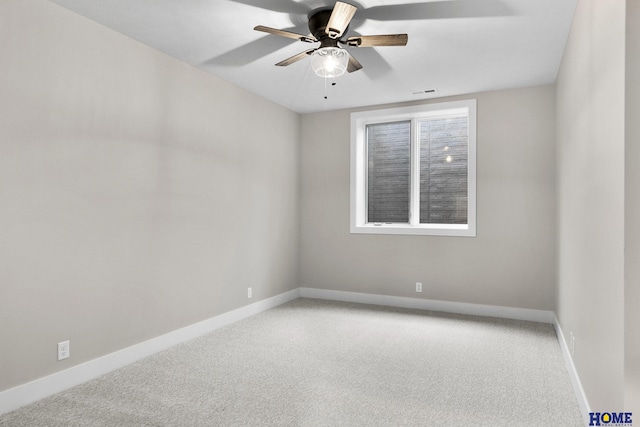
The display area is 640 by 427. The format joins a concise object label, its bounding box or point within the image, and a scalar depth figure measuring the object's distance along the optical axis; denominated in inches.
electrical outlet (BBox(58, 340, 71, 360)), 105.3
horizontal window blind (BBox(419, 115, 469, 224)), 190.7
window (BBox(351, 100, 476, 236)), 189.6
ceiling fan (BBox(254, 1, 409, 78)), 104.5
